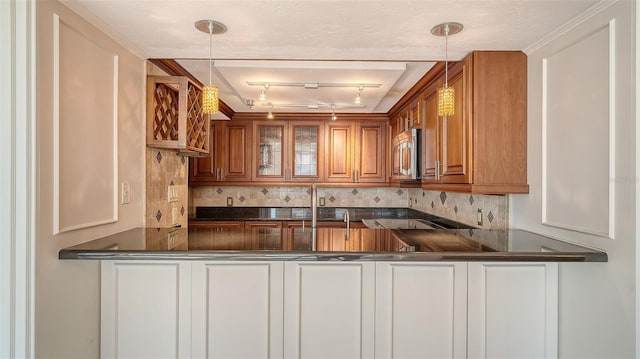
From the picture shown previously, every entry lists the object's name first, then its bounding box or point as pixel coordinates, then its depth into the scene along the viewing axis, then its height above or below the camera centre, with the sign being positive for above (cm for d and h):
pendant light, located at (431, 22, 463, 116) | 184 +45
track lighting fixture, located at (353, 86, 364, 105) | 302 +73
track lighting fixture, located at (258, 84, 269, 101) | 298 +74
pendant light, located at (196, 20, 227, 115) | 185 +44
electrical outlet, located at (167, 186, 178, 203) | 272 -11
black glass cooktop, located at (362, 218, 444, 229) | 370 -46
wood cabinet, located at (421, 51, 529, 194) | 217 +34
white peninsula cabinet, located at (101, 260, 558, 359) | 176 -63
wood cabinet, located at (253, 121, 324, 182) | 437 +35
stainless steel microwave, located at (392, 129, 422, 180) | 305 +23
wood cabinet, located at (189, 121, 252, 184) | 438 +34
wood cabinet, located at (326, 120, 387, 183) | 438 +36
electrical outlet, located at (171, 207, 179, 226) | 278 -28
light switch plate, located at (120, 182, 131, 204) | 211 -8
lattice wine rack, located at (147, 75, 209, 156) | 238 +46
